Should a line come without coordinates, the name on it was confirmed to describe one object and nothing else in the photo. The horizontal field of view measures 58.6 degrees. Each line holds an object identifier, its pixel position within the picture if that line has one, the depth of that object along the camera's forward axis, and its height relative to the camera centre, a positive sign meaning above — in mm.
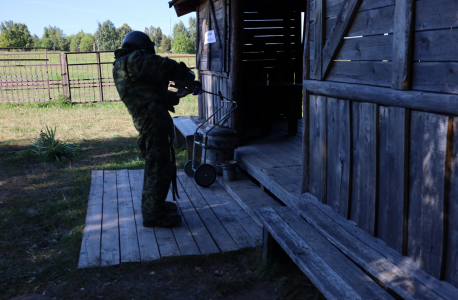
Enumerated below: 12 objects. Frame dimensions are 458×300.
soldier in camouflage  4145 -251
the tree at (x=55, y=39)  91088 +10504
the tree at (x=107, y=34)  86938 +10209
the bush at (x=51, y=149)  8367 -1378
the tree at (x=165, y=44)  113694 +10233
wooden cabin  2336 -324
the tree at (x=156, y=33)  116338 +13751
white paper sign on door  7605 +809
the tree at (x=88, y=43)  93750 +8951
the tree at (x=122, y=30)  92412 +12238
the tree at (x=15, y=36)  61750 +7523
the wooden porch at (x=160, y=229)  4133 -1673
